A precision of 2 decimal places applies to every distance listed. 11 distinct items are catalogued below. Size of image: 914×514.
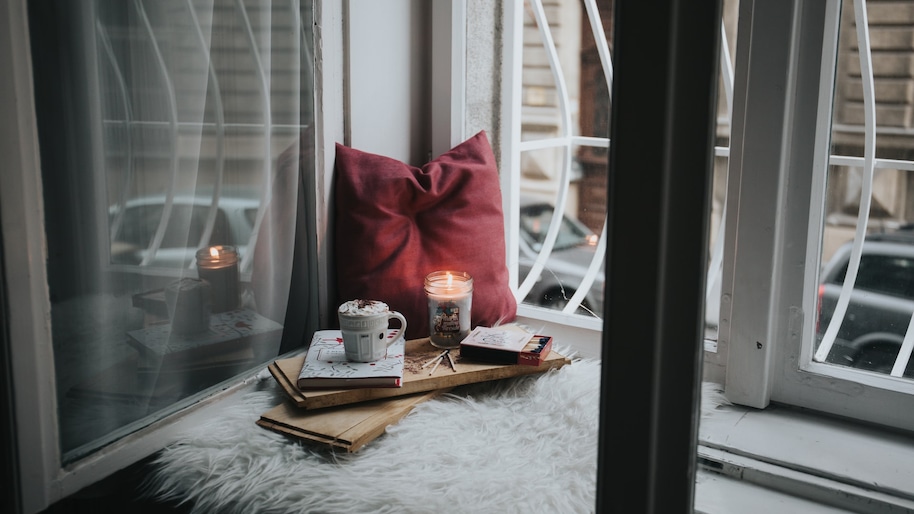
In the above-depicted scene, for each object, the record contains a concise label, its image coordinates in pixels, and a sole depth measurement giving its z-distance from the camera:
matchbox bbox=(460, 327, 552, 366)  1.31
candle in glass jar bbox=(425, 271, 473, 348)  1.41
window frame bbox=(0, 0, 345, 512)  0.94
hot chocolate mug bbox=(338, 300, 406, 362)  1.25
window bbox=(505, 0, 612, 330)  1.78
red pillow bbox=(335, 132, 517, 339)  1.49
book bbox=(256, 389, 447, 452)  1.11
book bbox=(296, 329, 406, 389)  1.20
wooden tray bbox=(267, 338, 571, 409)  1.19
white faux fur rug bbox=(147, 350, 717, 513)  1.00
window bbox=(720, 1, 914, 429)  1.17
